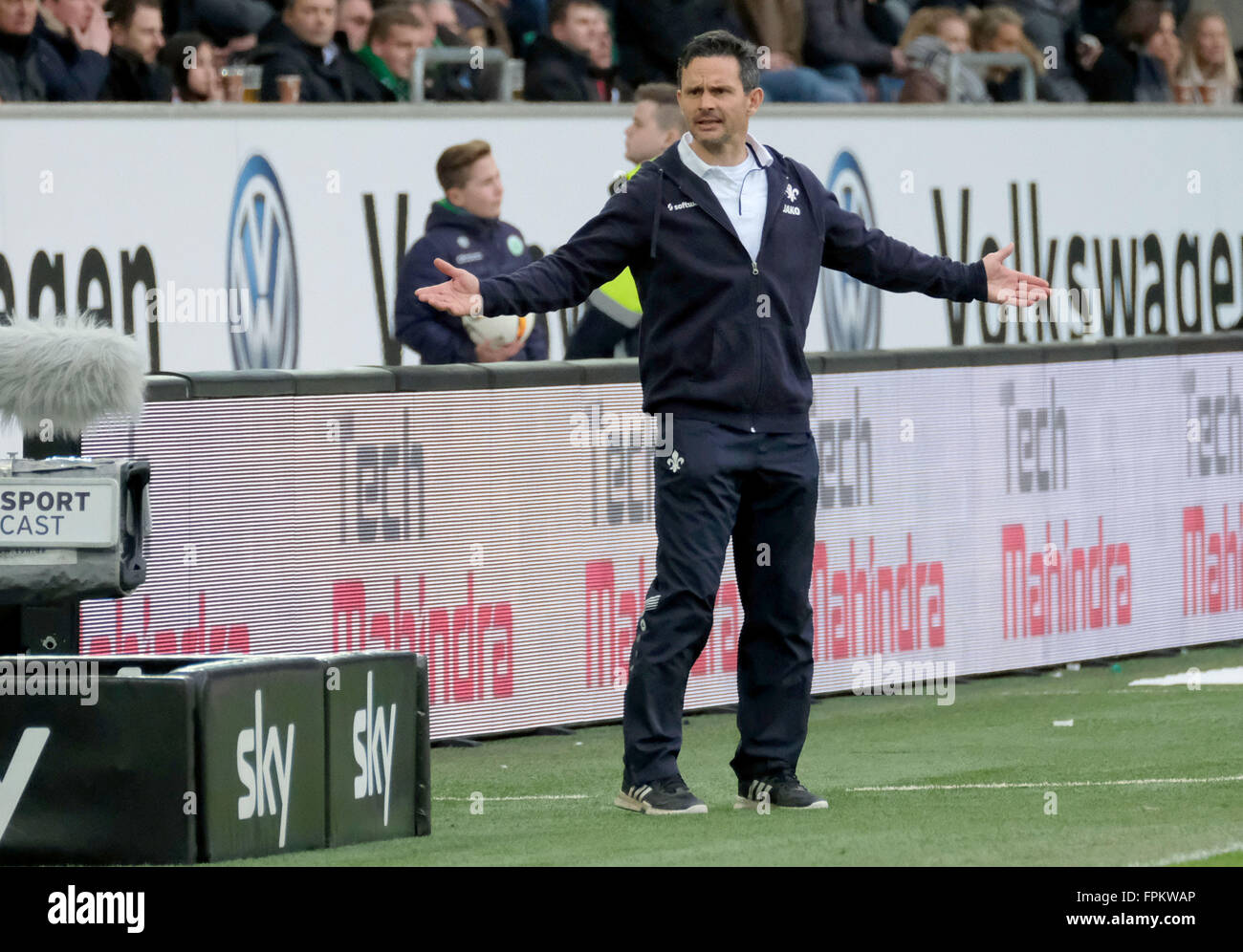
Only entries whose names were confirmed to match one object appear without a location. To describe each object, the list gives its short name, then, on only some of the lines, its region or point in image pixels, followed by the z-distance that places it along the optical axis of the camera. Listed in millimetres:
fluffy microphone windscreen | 6410
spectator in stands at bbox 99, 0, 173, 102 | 11609
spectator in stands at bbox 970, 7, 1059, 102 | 16094
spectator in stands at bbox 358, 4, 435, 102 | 12547
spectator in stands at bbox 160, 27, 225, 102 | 11805
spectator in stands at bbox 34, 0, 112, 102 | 11328
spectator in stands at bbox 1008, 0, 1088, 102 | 16266
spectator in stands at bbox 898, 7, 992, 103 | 15180
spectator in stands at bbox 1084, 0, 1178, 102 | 16625
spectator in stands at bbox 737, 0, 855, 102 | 14383
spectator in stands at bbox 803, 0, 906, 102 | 15016
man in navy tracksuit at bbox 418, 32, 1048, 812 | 6891
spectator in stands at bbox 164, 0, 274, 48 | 12336
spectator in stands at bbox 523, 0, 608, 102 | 13344
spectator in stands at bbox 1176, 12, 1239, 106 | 16969
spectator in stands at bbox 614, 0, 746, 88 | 14055
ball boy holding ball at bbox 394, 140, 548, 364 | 10945
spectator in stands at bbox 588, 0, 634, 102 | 13734
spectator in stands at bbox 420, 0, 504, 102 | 12664
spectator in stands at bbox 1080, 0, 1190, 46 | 17453
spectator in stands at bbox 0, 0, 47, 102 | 11109
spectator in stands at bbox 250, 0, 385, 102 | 12203
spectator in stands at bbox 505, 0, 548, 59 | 14023
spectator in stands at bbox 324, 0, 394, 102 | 12391
